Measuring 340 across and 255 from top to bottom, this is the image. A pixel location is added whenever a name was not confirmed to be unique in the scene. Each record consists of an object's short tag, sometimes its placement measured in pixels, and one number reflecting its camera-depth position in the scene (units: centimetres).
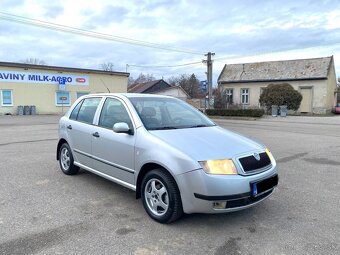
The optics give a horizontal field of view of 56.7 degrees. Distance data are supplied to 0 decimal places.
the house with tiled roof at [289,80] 3784
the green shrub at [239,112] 2739
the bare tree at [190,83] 7538
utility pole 3326
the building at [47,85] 2884
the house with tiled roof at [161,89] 4908
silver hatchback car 363
